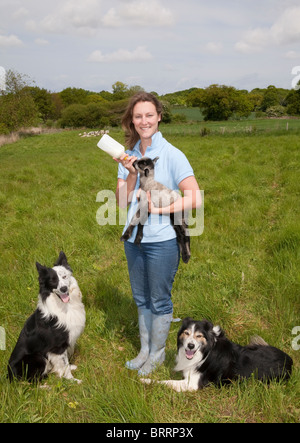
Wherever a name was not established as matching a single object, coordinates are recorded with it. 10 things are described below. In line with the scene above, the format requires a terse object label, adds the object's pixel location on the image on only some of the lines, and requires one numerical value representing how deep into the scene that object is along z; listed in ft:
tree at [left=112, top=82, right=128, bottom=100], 282.44
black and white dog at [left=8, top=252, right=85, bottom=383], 9.73
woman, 8.92
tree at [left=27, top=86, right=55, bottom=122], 213.46
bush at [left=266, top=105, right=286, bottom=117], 159.74
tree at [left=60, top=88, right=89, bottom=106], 252.62
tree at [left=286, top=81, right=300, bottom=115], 144.05
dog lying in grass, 9.48
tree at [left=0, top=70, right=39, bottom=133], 112.16
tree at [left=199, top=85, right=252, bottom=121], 174.81
